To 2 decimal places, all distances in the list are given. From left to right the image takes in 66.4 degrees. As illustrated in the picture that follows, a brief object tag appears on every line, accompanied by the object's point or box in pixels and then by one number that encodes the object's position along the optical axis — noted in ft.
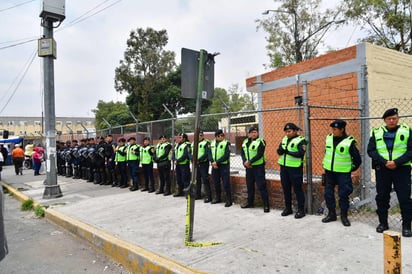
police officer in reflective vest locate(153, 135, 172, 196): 27.66
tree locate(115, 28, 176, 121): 115.14
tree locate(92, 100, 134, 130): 147.47
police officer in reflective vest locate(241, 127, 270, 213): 19.98
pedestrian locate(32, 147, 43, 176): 54.03
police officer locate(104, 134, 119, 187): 35.10
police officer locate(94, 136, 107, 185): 36.65
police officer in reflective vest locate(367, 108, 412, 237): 14.12
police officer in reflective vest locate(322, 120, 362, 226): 16.01
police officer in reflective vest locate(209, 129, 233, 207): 22.20
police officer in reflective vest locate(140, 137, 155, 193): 29.25
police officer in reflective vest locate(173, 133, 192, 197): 25.72
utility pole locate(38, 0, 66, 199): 29.50
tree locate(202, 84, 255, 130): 164.97
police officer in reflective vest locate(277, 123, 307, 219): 17.80
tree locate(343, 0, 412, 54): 64.75
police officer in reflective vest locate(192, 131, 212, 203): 23.76
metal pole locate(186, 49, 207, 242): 14.17
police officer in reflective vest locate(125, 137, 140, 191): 30.96
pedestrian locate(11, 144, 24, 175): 55.93
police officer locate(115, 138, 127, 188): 32.96
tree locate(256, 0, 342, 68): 80.38
